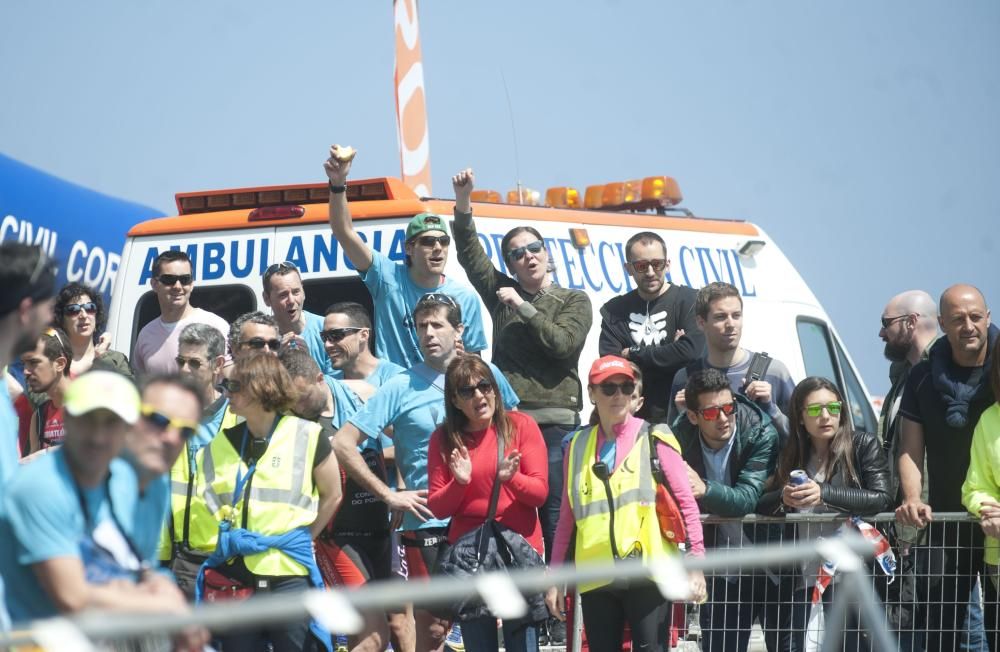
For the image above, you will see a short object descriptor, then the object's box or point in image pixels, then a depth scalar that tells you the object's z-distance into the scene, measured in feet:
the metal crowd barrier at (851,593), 40.11
